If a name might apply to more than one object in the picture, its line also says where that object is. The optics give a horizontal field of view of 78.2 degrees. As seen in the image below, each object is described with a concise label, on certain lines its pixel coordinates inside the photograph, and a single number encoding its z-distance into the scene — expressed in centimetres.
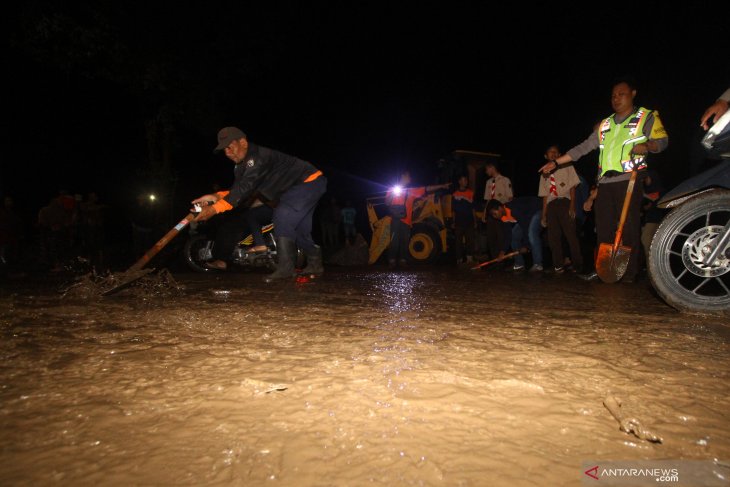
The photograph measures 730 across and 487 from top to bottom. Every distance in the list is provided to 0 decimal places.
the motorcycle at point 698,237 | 273
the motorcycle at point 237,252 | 626
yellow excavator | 891
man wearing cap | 468
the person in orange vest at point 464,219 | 856
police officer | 422
